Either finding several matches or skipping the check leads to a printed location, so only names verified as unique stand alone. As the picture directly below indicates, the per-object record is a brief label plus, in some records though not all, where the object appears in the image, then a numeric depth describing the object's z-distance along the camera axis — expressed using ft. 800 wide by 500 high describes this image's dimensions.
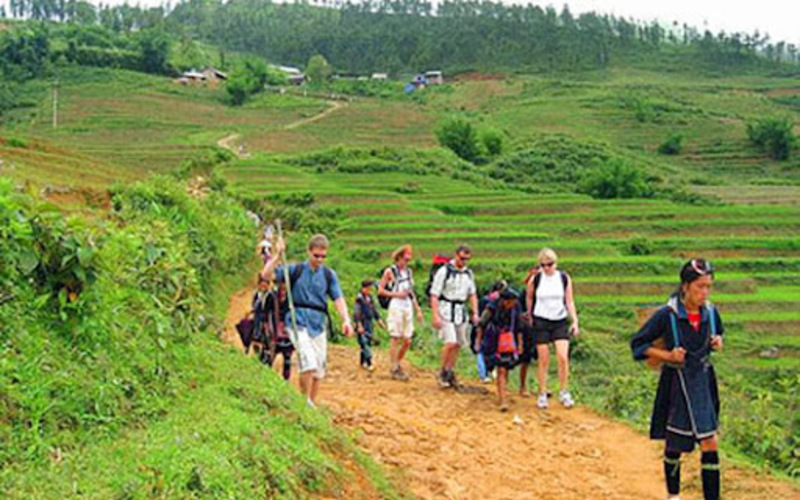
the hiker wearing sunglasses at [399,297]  34.27
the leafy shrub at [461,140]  207.62
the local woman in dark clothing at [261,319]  29.22
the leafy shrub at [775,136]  219.61
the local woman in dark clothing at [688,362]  19.24
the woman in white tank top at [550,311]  29.94
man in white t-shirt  31.96
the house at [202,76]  297.12
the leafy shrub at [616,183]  164.45
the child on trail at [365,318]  39.19
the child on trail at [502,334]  30.19
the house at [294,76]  337.11
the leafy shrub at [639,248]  115.14
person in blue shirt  25.05
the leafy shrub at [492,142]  214.90
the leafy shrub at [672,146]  230.89
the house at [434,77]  364.79
